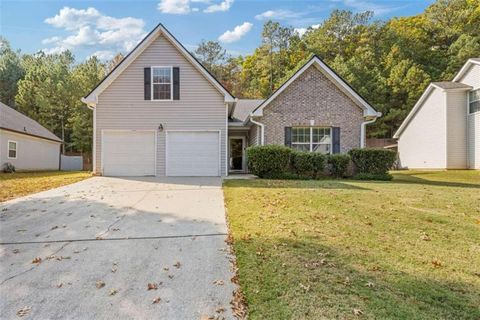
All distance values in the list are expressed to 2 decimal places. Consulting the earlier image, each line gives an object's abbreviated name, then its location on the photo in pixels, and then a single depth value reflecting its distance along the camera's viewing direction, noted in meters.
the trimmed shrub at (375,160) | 14.05
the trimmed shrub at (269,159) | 13.30
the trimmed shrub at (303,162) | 13.70
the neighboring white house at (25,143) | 20.30
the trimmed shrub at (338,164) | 14.19
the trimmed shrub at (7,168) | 19.84
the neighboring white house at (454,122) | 19.78
